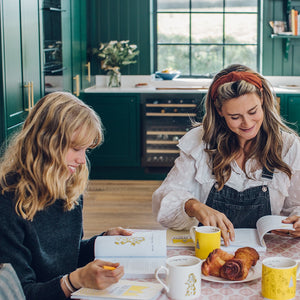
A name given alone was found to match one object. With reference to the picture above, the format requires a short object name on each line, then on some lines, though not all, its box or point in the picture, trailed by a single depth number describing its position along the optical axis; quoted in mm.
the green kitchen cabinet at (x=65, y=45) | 4426
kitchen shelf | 5785
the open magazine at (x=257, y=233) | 1714
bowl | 6070
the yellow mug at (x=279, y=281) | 1320
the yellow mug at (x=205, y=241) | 1608
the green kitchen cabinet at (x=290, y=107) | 5598
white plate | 1441
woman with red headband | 2006
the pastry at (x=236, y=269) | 1442
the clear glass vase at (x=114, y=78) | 5930
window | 6180
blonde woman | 1424
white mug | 1330
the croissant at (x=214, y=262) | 1477
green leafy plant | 5863
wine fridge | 5676
